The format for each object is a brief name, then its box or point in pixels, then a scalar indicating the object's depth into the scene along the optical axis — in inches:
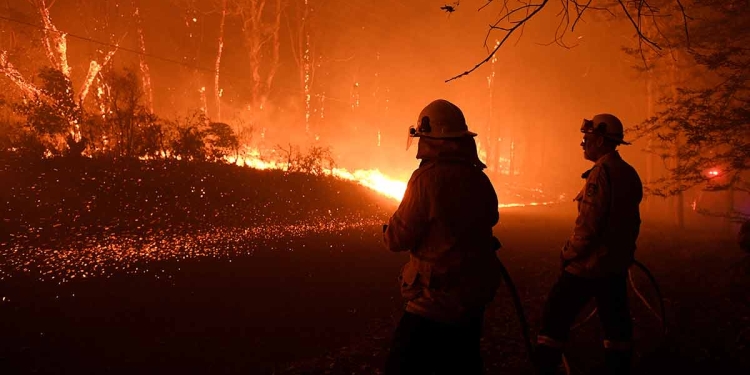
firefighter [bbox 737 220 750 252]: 254.8
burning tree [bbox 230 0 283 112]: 1277.1
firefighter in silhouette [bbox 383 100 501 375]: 96.1
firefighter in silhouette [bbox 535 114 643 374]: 138.5
